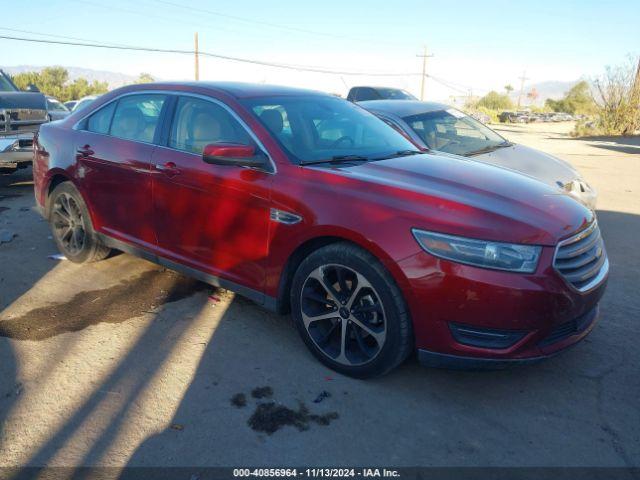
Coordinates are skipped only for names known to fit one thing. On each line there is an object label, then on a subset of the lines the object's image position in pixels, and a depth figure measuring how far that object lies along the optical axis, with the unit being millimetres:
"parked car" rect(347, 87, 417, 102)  16891
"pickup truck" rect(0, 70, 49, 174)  8641
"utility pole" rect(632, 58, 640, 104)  25625
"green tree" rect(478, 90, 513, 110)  76250
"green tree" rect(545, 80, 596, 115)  68688
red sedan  2744
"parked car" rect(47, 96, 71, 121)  10789
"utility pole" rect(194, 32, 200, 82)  44069
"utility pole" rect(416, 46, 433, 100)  65625
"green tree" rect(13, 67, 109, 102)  50594
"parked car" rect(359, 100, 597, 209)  6090
